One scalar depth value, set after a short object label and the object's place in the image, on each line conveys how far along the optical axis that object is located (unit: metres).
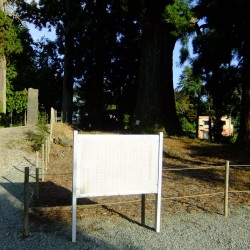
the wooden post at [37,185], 4.96
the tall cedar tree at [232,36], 7.55
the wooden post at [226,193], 4.59
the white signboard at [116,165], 3.67
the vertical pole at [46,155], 7.74
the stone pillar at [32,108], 14.32
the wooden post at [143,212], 4.18
